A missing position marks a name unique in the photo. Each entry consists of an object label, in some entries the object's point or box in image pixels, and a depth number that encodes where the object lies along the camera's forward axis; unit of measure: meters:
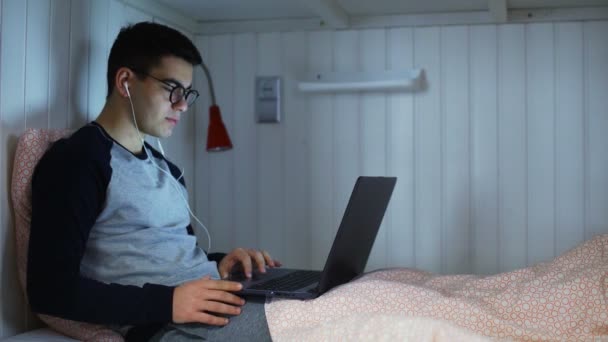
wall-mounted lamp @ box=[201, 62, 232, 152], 2.15
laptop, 1.35
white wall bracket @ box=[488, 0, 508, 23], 1.86
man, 1.25
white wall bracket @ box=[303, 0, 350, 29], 1.90
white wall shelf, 2.12
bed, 1.16
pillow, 1.37
